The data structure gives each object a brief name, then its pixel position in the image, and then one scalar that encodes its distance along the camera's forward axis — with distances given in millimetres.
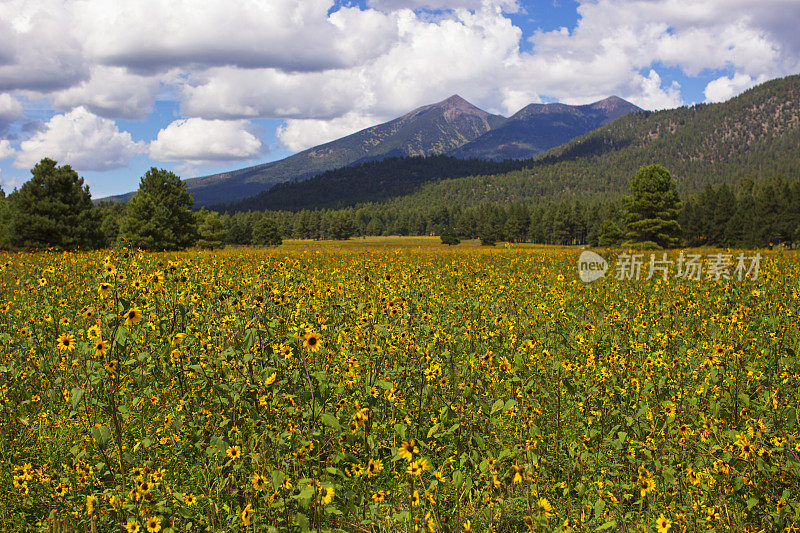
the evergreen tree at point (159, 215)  41562
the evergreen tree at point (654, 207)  52438
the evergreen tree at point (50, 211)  35500
